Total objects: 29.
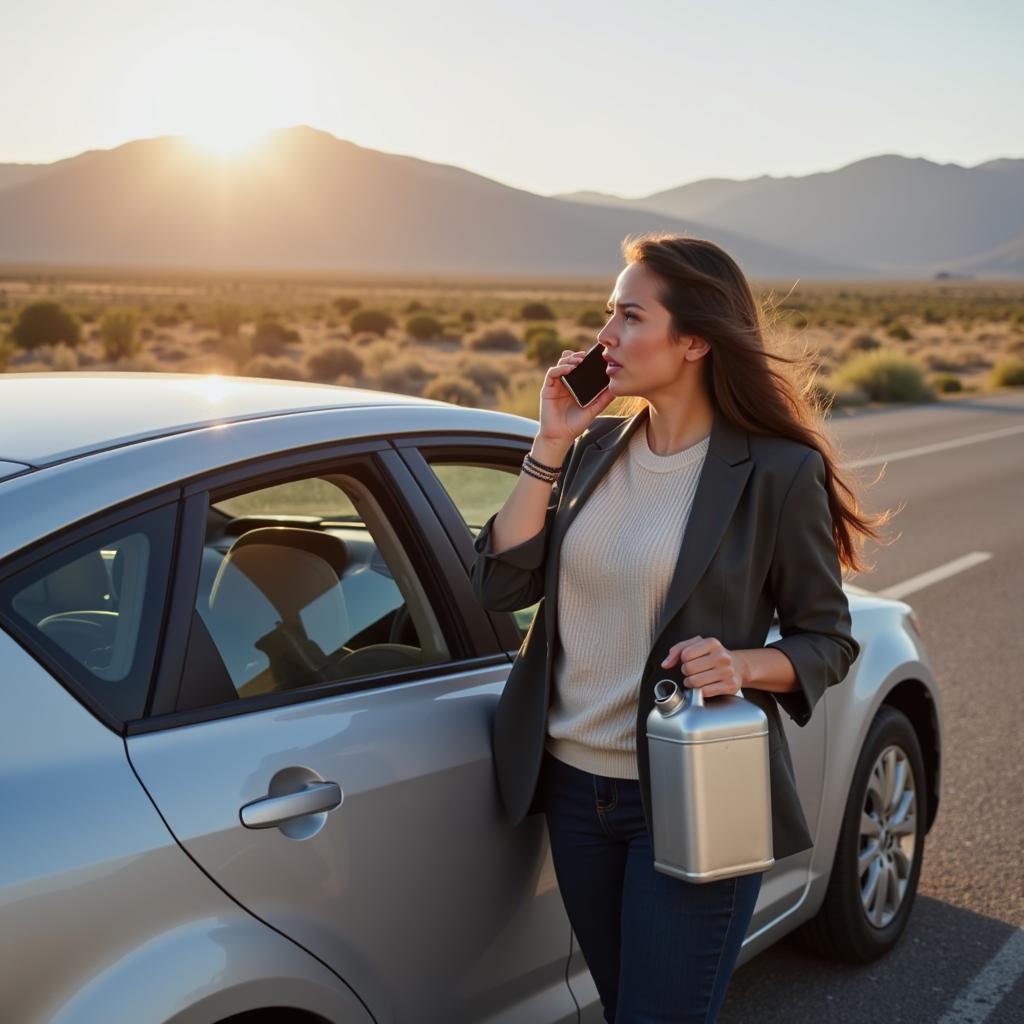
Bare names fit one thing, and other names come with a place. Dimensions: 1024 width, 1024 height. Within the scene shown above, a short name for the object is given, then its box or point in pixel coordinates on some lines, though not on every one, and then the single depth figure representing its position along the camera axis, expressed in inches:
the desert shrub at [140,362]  1263.5
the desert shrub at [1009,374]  1147.3
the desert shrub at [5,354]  932.4
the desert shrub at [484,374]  1109.1
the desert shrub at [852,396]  909.2
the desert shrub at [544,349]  1368.1
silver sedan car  73.7
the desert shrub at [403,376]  1079.7
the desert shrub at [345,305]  2527.1
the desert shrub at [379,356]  1256.8
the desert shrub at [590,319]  2340.4
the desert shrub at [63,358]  1145.1
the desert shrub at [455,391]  893.2
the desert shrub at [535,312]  2561.5
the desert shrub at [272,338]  1496.1
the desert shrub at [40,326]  1320.1
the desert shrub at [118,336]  1343.5
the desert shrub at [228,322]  1653.5
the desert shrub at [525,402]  675.4
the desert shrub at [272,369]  1140.5
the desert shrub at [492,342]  1753.2
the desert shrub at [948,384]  1077.1
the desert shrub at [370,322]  1900.8
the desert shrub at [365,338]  1784.1
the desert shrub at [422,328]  1850.4
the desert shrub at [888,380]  960.9
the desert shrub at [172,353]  1378.0
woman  94.1
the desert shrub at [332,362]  1225.4
